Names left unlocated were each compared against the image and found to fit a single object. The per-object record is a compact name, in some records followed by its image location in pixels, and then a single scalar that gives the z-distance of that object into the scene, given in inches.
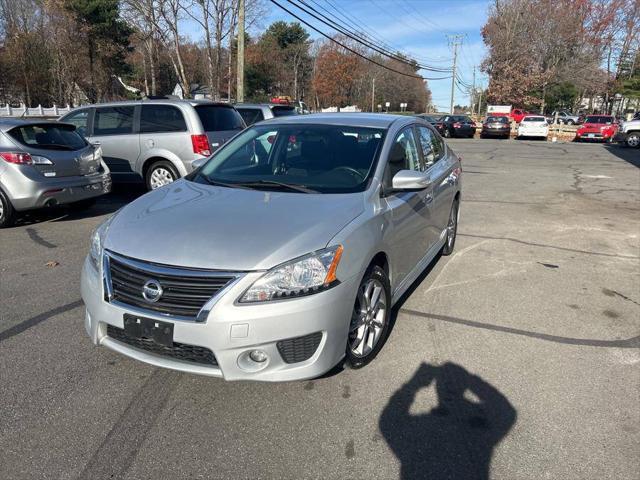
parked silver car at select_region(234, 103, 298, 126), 469.2
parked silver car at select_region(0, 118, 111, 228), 257.4
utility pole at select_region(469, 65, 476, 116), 3415.4
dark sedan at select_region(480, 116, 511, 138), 1268.5
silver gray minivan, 332.5
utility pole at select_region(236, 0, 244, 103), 748.2
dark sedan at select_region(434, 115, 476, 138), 1326.3
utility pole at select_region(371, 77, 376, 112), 3211.1
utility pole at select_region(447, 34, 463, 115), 2282.5
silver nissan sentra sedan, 99.2
